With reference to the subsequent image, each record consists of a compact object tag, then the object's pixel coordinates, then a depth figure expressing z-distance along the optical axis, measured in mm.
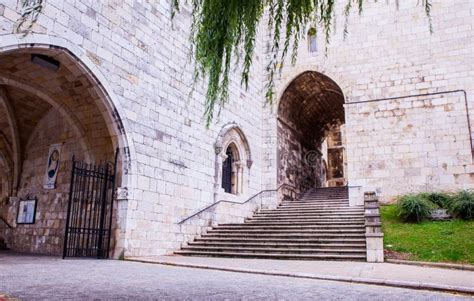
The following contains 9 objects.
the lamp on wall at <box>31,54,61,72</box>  7238
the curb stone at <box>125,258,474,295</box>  4387
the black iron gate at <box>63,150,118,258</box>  7945
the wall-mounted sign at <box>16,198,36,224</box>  10138
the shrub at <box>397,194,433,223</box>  9320
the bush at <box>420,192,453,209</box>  9969
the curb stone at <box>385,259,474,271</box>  6555
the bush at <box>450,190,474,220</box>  9047
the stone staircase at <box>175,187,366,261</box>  8211
